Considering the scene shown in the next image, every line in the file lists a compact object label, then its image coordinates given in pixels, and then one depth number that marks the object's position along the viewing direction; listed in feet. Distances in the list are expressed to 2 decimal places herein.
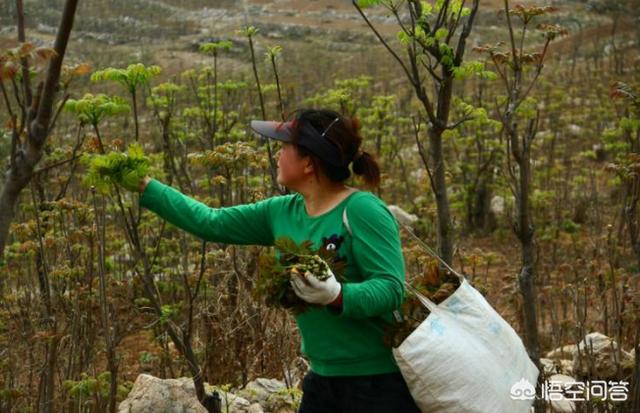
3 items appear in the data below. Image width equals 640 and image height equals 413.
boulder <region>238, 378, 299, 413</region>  14.33
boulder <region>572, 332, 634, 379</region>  16.22
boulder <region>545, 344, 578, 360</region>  19.18
